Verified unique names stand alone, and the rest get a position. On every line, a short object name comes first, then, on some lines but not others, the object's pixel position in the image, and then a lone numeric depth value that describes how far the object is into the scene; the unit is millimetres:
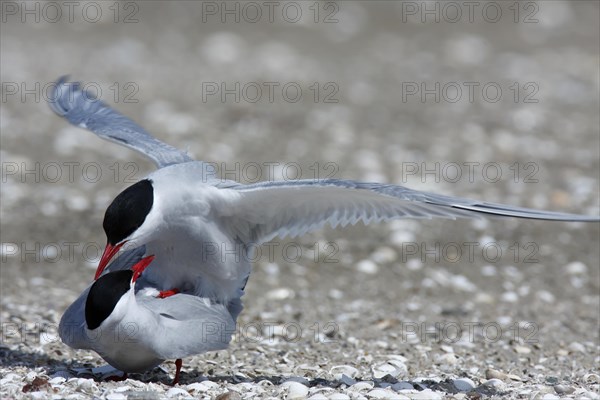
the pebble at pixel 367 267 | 12109
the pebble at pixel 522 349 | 9383
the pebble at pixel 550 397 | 7238
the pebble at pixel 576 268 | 12320
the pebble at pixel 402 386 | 7617
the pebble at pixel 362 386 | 7530
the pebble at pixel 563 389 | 7547
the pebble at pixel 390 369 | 8185
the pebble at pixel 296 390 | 7301
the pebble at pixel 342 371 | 8078
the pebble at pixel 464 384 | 7773
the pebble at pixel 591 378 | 8141
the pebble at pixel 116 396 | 6707
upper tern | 7414
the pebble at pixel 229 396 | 7074
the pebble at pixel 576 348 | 9430
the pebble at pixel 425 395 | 7227
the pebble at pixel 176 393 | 7113
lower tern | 7207
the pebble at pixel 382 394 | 7195
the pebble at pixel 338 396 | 7074
